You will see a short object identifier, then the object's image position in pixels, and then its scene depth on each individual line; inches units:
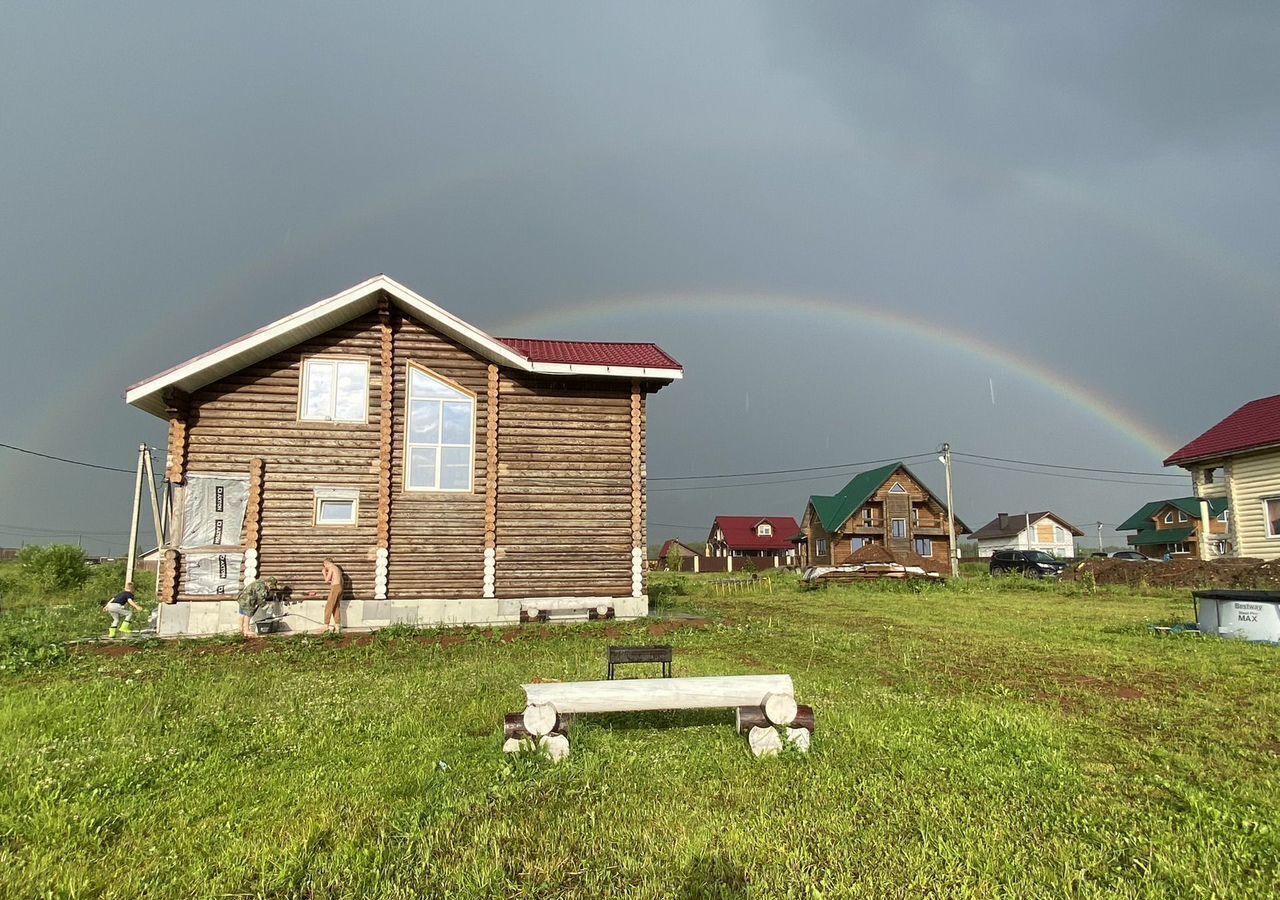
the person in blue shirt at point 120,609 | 615.5
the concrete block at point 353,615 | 636.7
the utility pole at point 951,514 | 1605.6
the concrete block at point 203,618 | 628.1
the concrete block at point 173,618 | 624.4
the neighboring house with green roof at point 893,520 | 2185.0
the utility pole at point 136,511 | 673.0
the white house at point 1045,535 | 3169.3
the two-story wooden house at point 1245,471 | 907.4
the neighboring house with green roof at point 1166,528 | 2600.9
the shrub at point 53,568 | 1227.2
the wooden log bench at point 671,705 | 239.9
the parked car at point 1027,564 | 1618.8
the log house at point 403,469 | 636.1
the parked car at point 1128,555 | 2230.6
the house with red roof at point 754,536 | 3110.2
